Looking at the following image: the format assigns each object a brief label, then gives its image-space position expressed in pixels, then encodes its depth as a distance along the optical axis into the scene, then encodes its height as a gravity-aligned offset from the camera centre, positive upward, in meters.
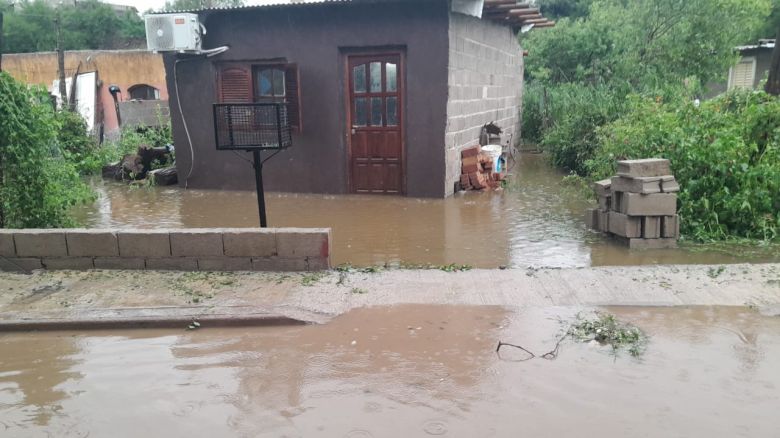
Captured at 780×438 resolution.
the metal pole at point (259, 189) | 6.60 -0.89
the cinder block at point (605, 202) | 7.14 -1.19
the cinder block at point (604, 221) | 7.16 -1.41
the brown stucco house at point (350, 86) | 9.85 +0.31
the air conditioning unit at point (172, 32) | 10.43 +1.27
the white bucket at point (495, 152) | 11.19 -0.92
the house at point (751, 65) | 21.94 +1.15
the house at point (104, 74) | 21.88 +1.33
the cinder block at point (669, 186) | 6.59 -0.93
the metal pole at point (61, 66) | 19.27 +1.34
